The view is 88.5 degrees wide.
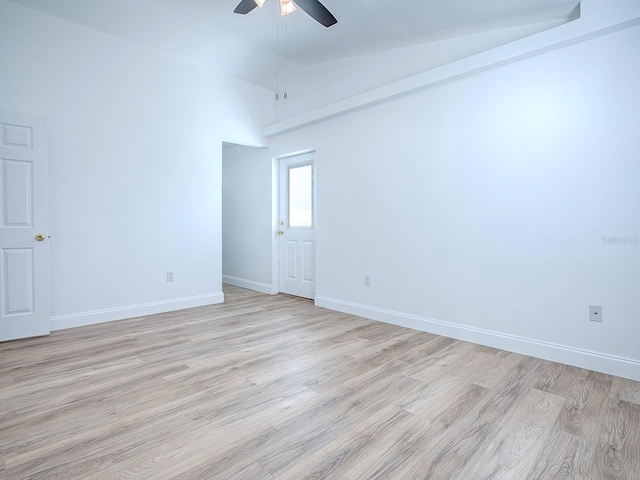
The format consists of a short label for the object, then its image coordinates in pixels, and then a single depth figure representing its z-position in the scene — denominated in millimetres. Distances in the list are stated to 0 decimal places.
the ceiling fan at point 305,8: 2375
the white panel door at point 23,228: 2930
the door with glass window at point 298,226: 4688
